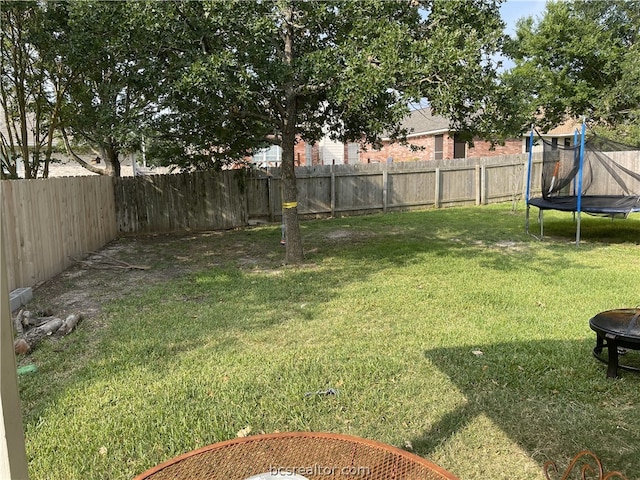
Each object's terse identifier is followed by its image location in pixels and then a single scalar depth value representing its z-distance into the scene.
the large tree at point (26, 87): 7.58
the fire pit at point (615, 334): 3.34
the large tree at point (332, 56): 5.71
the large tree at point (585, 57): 21.33
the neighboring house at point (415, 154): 21.88
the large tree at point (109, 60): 5.71
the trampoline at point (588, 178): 9.45
